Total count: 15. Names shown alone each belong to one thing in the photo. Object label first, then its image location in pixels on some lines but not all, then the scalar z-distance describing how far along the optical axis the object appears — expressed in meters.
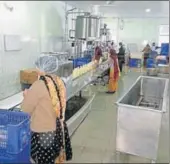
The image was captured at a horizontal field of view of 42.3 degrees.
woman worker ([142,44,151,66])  7.14
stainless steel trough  2.17
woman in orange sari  4.93
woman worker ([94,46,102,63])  4.95
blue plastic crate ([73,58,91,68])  4.01
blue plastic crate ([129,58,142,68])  5.66
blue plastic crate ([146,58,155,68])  6.16
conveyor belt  2.21
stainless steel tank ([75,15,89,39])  4.86
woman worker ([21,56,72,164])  1.76
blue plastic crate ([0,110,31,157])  1.56
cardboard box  2.71
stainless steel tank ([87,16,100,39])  4.89
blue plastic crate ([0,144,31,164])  1.60
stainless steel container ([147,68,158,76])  4.64
